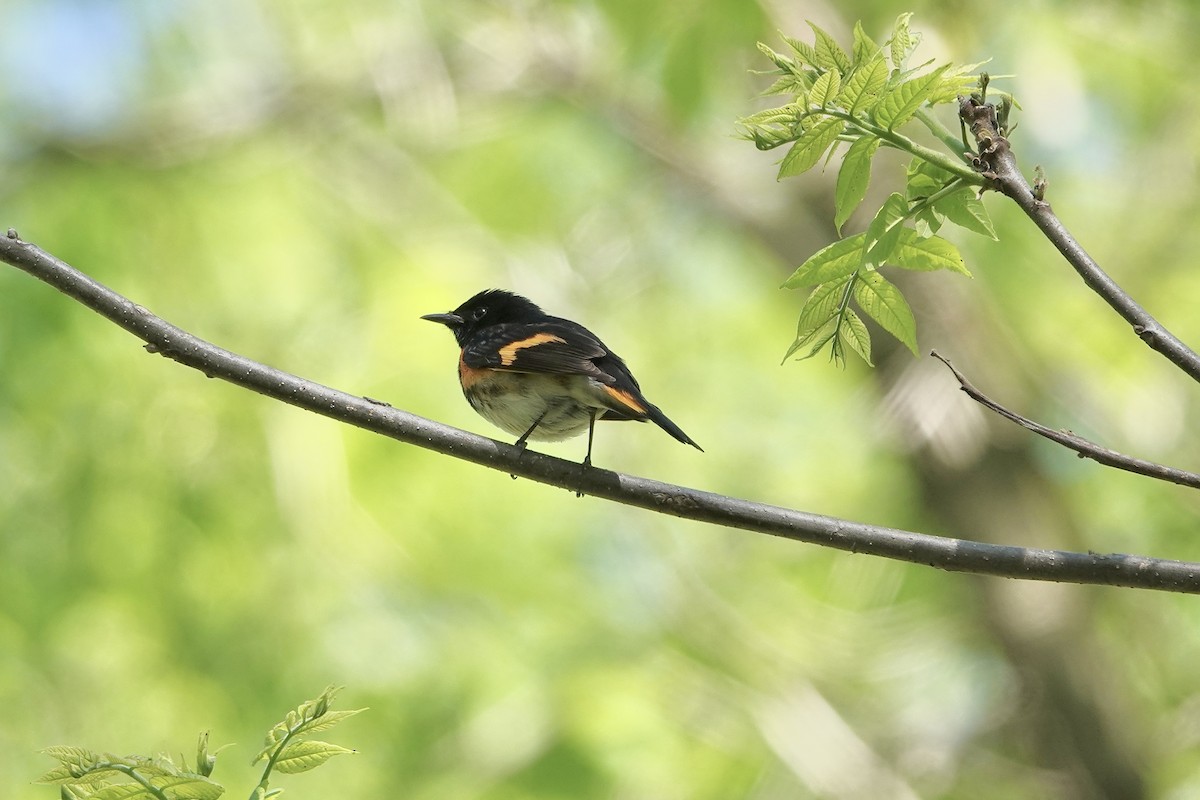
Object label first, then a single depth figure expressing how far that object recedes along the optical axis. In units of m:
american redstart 7.68
